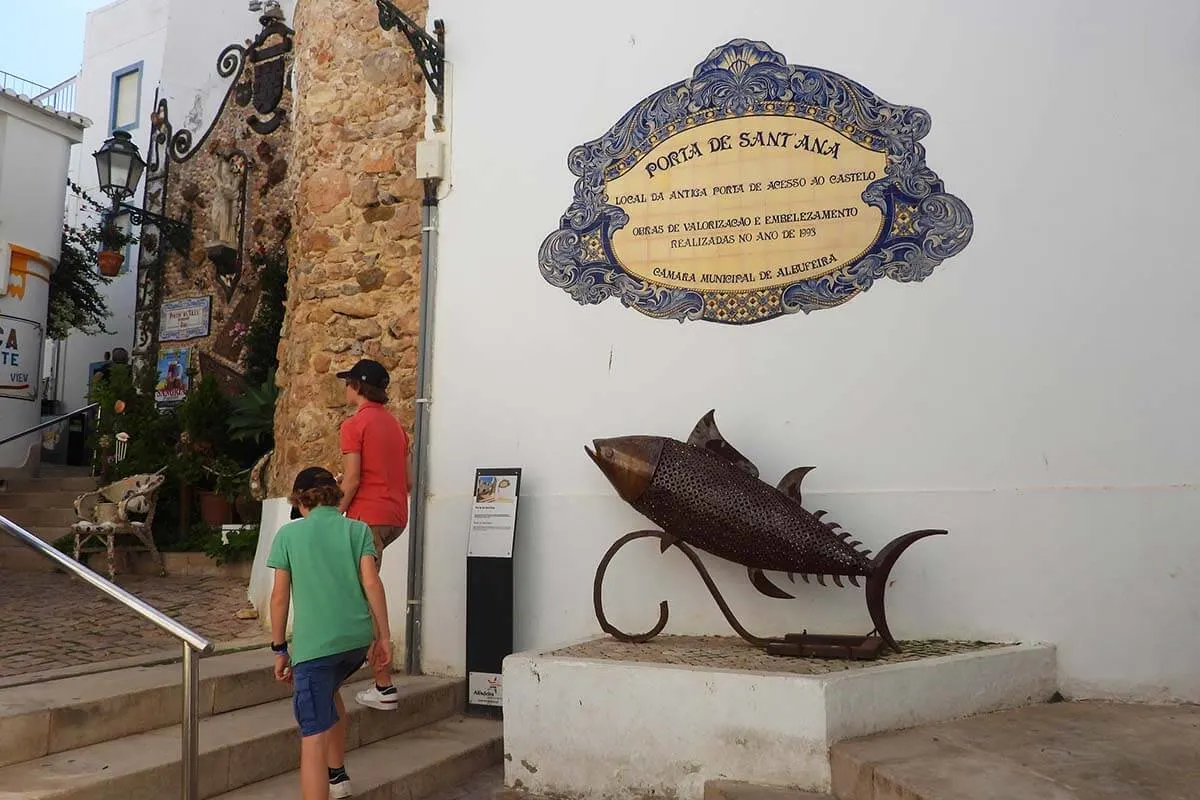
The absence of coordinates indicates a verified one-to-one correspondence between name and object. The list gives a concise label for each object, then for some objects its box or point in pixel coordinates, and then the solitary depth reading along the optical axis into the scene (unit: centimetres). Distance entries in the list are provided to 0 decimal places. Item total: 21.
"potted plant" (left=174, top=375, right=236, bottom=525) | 874
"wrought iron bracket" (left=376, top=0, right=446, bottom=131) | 574
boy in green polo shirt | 333
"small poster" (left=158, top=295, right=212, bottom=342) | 1180
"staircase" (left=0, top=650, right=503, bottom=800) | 333
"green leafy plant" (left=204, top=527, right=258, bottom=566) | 775
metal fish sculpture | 432
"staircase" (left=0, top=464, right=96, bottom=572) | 859
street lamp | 1024
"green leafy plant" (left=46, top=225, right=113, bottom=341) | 1238
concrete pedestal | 360
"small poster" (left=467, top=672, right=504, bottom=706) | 515
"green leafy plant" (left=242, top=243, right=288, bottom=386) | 1075
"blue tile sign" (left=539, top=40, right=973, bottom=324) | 502
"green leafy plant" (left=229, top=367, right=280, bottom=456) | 900
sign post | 522
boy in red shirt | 449
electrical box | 591
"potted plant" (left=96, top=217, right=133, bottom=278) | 1209
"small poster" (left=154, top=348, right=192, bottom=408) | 1189
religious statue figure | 1156
